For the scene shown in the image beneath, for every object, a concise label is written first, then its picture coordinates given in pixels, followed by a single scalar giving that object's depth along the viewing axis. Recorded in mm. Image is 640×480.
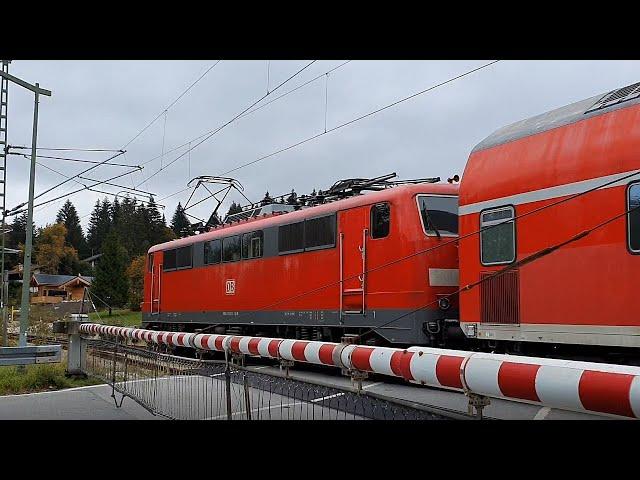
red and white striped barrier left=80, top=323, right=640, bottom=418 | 3830
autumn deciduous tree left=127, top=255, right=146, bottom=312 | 68125
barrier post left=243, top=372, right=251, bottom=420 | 6875
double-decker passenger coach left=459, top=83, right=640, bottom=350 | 7797
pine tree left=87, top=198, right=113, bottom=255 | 119562
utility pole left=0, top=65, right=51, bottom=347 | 16844
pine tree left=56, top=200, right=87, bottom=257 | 116750
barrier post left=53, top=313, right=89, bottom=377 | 14633
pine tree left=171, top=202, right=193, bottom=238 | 23312
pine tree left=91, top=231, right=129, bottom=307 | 67438
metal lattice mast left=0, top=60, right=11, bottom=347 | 18594
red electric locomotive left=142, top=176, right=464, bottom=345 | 12562
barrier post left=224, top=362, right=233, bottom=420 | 7121
